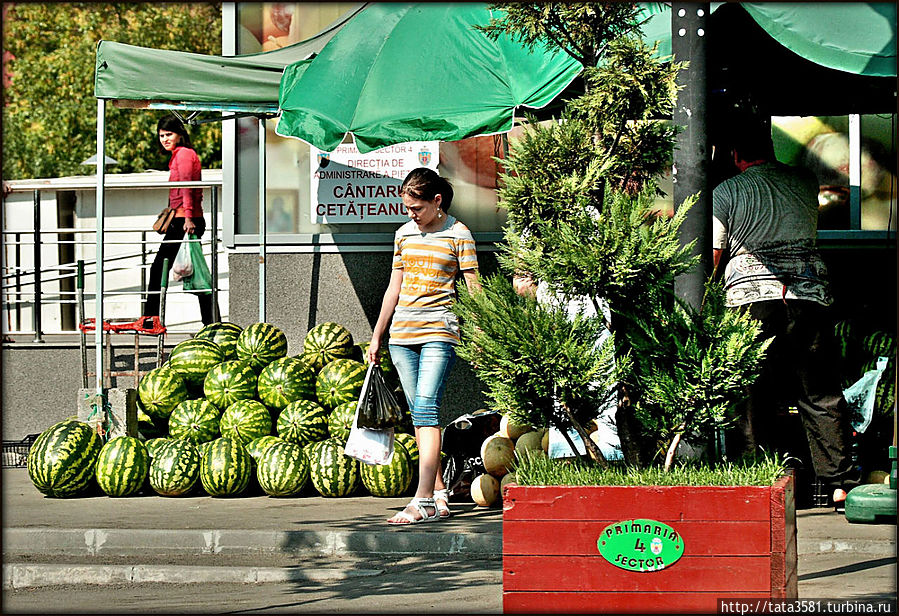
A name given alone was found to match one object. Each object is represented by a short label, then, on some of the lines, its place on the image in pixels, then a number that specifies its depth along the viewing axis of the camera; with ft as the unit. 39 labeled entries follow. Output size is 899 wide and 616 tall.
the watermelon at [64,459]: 56.95
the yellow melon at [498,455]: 53.21
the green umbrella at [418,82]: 52.75
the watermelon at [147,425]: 62.28
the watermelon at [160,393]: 62.28
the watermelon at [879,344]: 56.29
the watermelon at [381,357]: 61.99
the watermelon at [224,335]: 65.57
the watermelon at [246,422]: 59.26
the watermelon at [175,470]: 56.85
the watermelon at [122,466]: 56.95
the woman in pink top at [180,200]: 75.82
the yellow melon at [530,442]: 52.19
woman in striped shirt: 49.75
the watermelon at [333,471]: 56.03
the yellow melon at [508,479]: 49.89
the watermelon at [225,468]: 56.54
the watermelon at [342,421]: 57.93
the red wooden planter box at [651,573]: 30.68
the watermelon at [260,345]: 63.93
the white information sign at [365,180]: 71.72
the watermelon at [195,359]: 63.82
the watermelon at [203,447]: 57.62
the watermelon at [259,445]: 57.57
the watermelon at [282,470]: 56.29
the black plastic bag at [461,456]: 55.01
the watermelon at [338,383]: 60.85
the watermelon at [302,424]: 58.80
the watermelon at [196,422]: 60.29
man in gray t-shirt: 49.06
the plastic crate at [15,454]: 73.56
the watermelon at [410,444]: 56.49
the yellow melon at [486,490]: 53.26
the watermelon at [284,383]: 60.54
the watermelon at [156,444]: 58.13
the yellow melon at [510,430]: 54.13
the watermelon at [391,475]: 55.52
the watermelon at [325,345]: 64.23
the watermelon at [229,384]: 61.41
